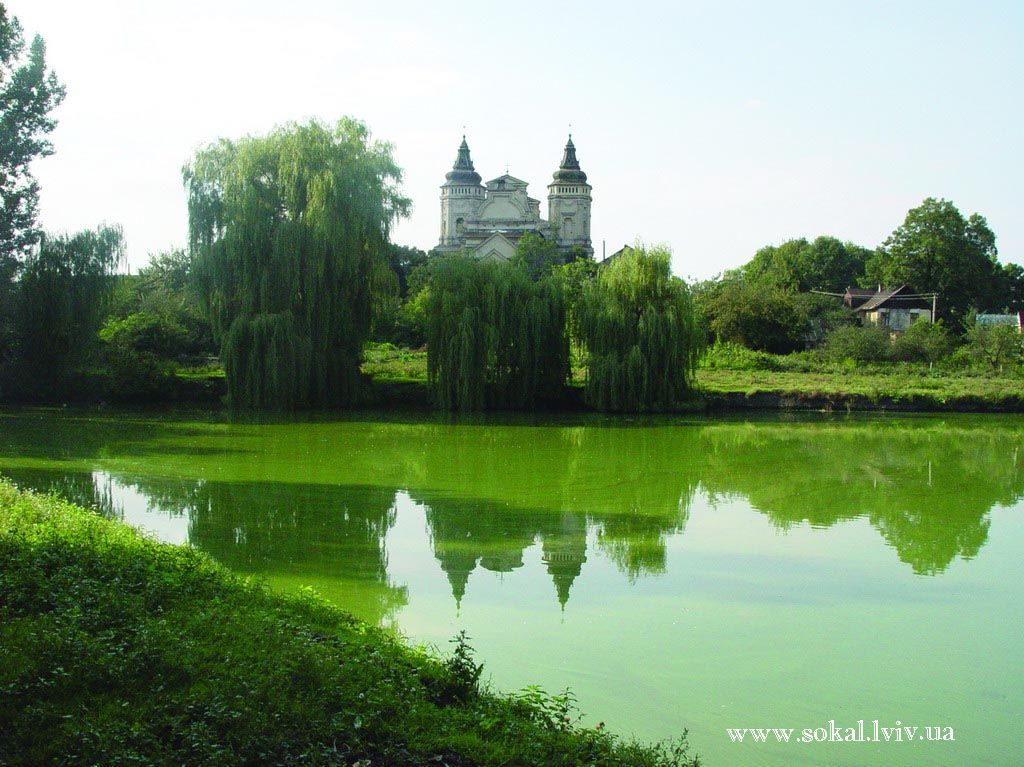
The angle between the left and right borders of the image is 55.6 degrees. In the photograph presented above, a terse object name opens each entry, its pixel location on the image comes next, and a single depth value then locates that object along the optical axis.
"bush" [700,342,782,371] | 39.84
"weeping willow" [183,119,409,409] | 27.88
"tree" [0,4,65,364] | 28.12
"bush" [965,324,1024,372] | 39.72
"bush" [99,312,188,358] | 35.19
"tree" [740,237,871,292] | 75.38
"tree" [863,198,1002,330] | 59.50
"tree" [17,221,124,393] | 30.58
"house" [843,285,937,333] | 58.06
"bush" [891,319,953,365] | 40.75
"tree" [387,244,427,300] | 68.62
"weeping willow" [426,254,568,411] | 29.81
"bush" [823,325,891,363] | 40.69
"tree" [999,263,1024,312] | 66.75
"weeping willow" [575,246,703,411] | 29.72
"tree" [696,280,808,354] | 45.75
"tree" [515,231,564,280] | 60.66
